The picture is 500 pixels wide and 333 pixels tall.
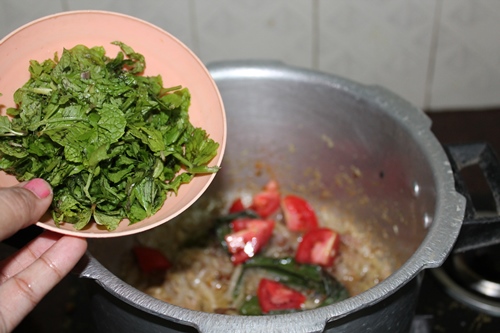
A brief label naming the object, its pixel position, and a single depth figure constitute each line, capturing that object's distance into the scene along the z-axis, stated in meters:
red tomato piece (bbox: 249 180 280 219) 1.18
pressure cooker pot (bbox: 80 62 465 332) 0.69
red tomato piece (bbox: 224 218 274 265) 1.10
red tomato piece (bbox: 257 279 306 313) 1.00
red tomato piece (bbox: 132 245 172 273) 1.08
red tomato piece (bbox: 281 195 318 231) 1.16
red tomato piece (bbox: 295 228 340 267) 1.09
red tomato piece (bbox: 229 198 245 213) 1.18
